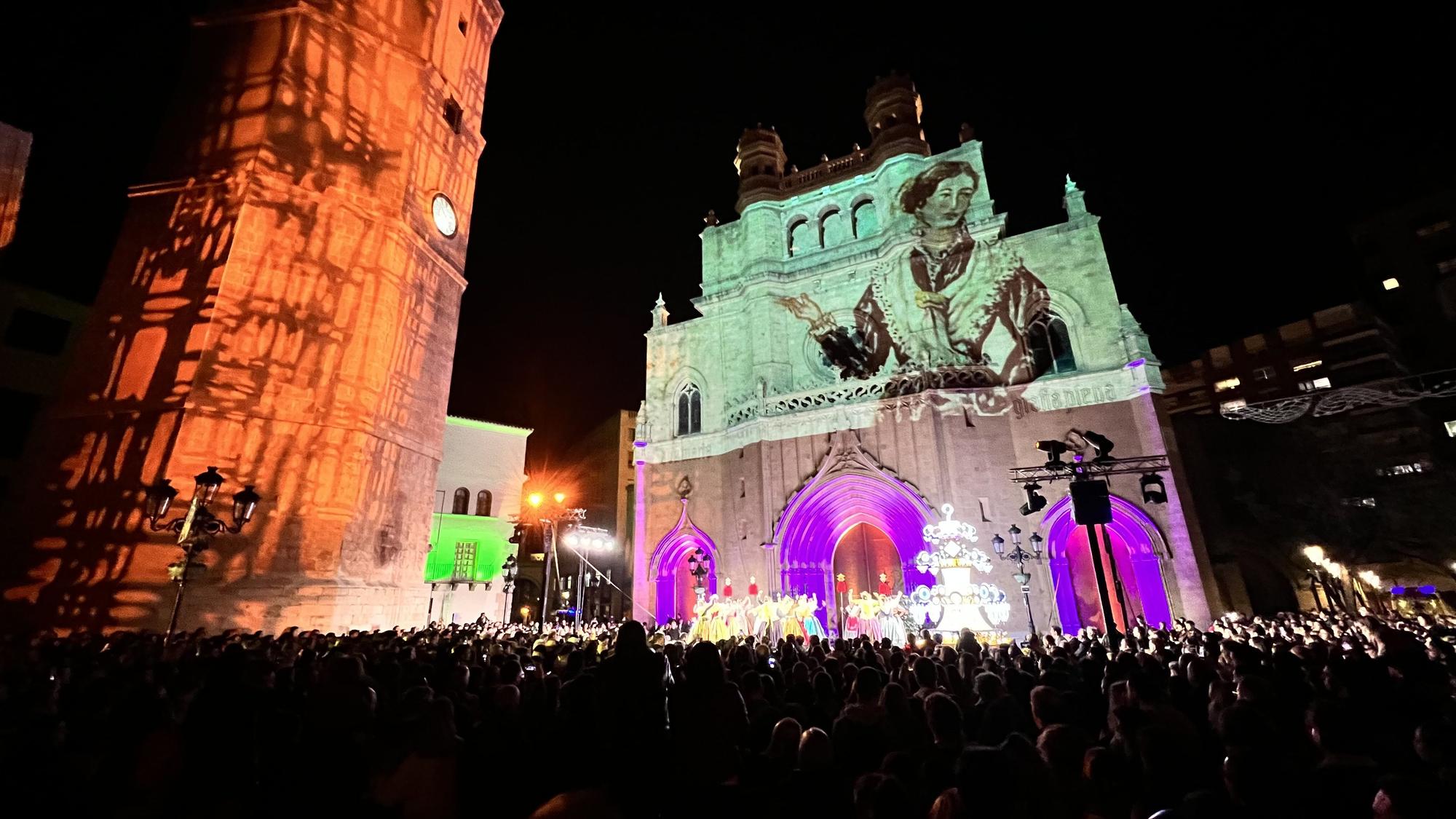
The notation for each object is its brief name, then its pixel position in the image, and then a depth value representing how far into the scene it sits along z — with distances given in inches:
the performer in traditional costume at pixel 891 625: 659.4
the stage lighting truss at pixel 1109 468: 583.5
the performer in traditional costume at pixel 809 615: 713.0
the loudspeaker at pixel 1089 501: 462.3
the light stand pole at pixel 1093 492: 454.9
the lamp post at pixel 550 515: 708.7
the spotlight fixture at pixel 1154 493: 532.1
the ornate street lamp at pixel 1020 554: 645.9
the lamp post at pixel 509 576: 773.3
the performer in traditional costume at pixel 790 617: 713.6
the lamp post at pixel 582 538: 829.8
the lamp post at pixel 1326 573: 1043.3
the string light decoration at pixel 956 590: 666.8
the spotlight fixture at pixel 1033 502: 562.3
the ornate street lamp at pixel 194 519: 410.6
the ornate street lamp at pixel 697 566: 785.6
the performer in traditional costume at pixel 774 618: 693.9
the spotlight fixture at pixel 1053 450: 504.1
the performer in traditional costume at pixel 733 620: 730.2
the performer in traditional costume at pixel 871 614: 661.3
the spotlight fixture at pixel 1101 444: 510.0
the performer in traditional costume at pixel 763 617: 693.3
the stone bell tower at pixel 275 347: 460.8
